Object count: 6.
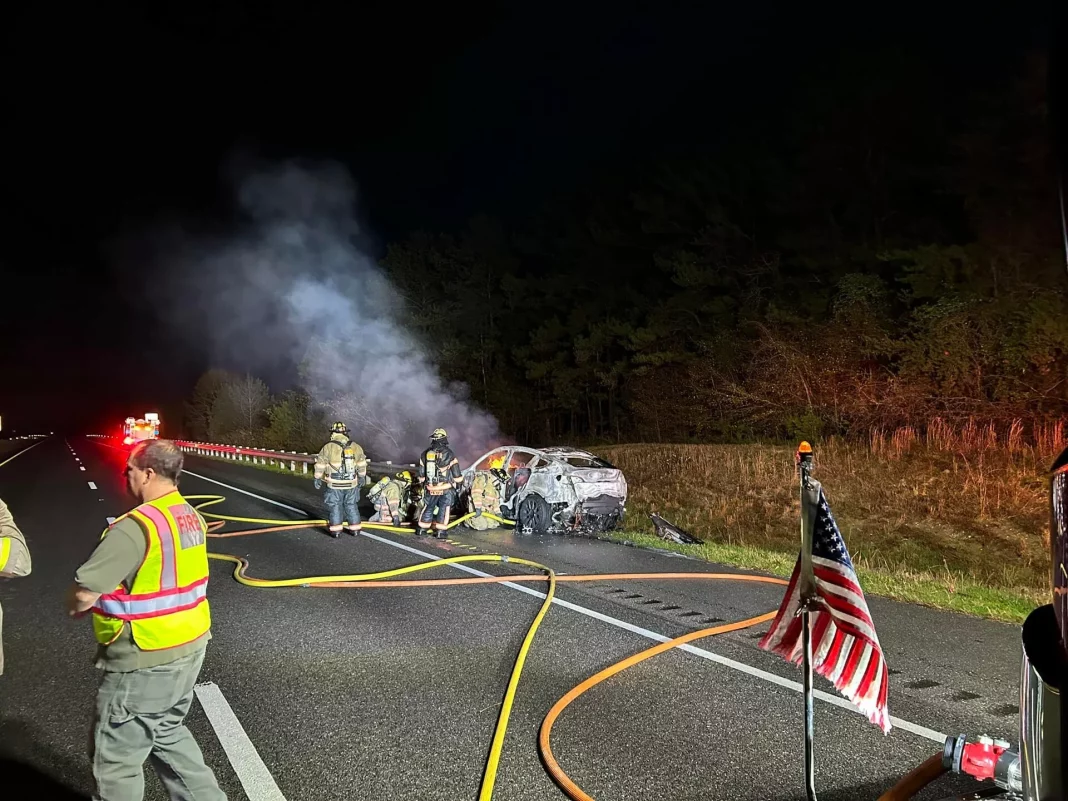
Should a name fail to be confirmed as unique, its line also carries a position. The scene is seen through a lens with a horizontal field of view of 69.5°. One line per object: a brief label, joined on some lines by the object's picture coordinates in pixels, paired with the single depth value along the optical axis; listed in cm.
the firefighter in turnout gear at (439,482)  1141
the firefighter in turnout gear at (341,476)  1130
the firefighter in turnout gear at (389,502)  1303
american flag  289
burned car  1226
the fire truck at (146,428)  3328
